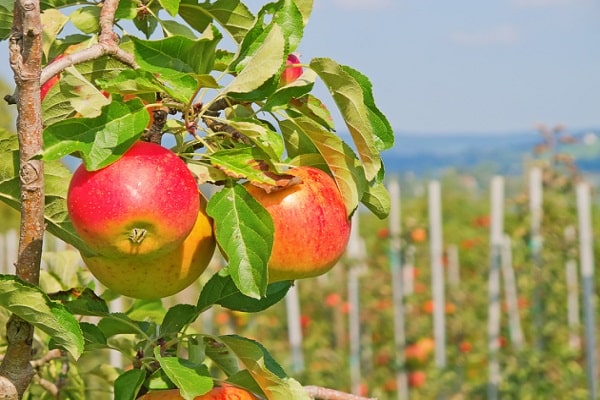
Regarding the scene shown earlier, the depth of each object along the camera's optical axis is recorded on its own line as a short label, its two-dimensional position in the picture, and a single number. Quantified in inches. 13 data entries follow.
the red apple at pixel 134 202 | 50.4
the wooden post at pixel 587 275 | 269.0
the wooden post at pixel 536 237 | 326.0
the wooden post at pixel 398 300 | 372.2
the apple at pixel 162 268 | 56.2
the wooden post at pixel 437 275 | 359.6
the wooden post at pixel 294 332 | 371.2
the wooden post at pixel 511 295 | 354.0
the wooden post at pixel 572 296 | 324.0
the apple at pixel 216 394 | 57.7
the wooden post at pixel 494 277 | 328.5
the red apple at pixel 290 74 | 62.6
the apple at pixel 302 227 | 58.4
